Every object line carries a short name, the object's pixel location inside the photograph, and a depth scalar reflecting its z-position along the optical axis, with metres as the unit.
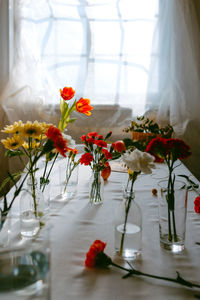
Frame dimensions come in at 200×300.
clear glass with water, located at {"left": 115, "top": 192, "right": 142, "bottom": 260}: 0.76
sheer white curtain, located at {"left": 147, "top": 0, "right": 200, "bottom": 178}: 2.38
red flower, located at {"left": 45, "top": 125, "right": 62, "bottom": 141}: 0.74
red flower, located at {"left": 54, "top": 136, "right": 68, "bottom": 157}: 0.73
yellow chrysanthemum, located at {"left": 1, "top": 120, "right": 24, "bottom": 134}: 0.80
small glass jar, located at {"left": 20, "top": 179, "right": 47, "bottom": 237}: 0.81
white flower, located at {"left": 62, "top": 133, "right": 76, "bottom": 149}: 0.95
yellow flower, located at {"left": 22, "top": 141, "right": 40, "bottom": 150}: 0.89
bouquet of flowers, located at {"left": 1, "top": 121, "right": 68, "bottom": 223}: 0.74
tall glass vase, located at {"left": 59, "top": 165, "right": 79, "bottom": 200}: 1.21
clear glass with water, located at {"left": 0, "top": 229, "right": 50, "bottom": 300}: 0.42
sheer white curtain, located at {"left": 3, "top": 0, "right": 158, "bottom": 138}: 2.52
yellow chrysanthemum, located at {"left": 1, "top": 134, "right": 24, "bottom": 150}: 0.85
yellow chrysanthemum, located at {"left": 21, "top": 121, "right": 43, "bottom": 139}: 0.79
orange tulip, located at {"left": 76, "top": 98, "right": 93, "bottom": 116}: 1.01
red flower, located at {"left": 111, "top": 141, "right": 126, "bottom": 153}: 1.03
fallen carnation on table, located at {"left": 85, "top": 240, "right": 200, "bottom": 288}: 0.68
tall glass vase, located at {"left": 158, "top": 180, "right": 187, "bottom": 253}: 0.77
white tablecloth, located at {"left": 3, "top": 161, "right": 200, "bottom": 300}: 0.63
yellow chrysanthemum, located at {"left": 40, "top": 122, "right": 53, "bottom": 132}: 0.88
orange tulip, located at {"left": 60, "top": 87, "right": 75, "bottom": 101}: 0.99
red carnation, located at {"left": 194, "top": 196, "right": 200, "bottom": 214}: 1.01
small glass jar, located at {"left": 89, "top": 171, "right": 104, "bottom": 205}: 1.11
